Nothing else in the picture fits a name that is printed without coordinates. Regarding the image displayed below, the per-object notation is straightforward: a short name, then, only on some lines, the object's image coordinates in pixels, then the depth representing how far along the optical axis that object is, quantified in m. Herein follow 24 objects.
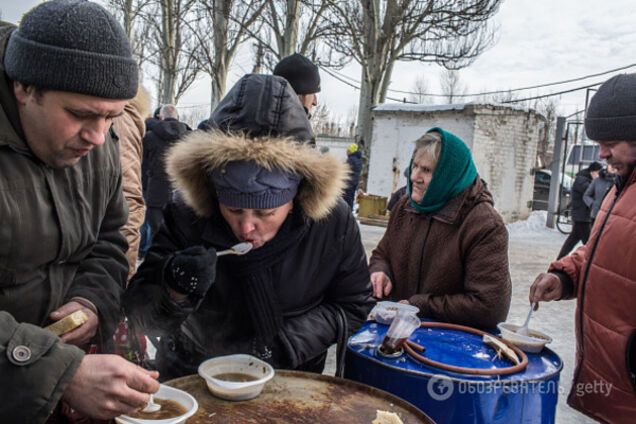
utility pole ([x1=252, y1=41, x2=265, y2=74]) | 15.93
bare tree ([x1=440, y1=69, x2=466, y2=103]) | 45.53
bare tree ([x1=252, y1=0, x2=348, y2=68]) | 13.05
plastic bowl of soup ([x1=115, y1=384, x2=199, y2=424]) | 1.26
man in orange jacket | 1.93
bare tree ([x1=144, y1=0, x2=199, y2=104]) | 15.04
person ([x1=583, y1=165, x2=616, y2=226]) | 7.48
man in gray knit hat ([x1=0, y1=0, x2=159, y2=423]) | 1.11
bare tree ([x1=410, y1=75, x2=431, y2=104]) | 41.34
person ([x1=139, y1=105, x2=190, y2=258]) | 5.55
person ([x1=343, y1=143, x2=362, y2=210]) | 4.85
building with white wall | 12.48
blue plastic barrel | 1.75
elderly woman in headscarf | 2.34
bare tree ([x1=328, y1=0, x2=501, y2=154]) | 14.04
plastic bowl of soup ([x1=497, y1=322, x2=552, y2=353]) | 2.10
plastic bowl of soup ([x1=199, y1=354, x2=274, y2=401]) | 1.51
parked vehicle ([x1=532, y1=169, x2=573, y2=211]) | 18.34
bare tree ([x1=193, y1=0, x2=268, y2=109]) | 13.57
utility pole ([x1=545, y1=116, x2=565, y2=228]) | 12.44
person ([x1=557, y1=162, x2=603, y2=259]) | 7.89
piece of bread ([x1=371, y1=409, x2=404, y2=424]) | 1.44
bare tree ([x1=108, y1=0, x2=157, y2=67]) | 15.17
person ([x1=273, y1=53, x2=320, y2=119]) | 3.95
